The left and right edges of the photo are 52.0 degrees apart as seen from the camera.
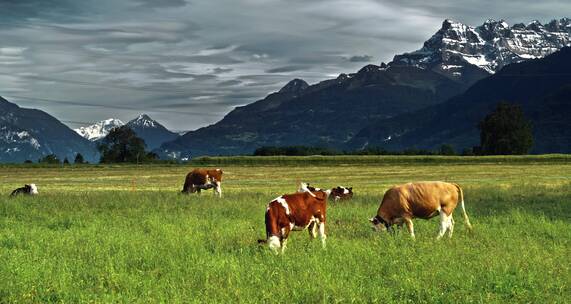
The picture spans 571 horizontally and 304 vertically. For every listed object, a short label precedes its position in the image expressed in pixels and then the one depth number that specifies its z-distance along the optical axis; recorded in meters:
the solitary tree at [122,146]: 175.38
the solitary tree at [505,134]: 154.75
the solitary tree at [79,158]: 175.02
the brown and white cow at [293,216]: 16.31
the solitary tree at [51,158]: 172.93
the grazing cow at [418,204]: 19.55
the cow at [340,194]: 34.88
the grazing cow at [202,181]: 40.41
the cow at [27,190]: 39.53
